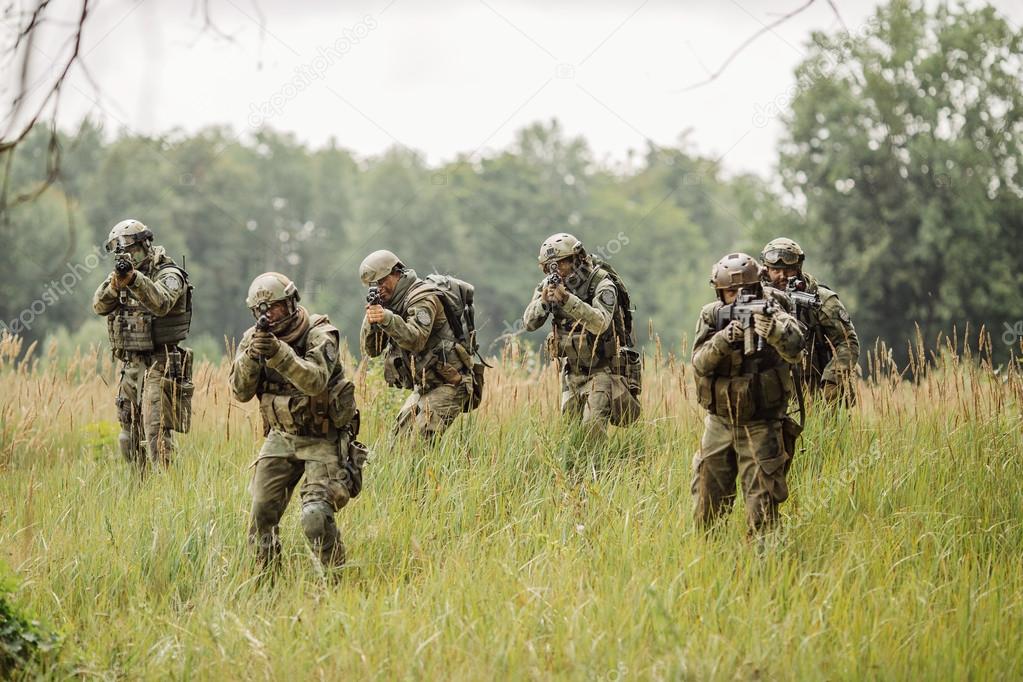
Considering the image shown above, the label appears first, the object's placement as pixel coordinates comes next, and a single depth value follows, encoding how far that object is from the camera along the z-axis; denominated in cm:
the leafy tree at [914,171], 5475
